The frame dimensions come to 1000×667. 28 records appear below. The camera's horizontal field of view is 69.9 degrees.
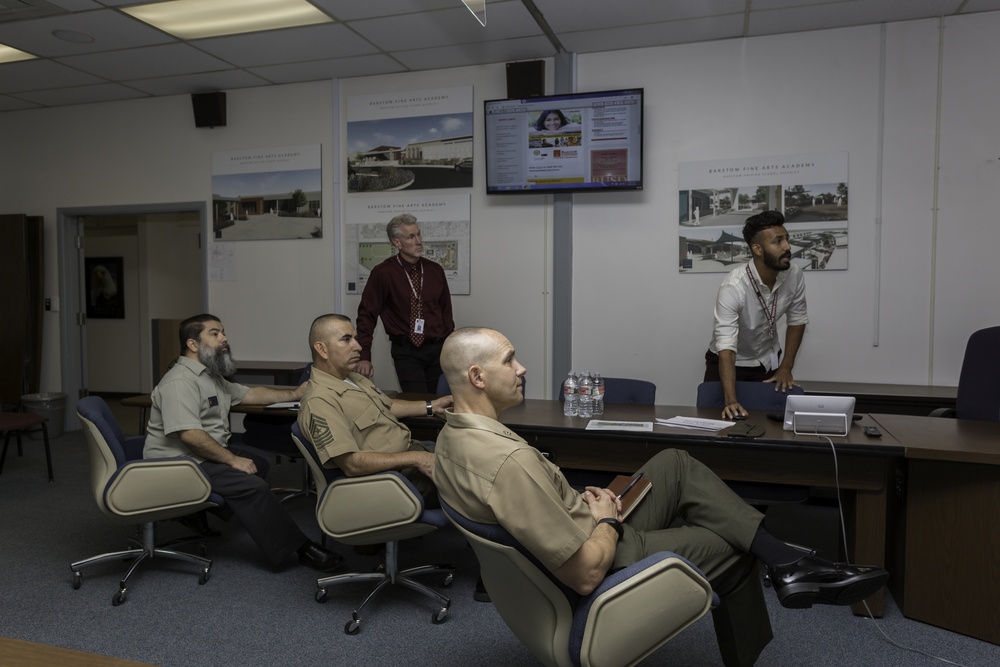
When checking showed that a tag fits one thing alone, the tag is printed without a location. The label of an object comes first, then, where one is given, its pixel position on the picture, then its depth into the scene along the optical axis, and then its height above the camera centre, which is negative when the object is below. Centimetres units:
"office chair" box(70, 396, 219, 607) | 303 -82
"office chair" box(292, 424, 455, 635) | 272 -85
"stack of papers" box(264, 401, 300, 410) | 376 -61
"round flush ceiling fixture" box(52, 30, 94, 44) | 483 +174
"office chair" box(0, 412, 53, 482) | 470 -89
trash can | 646 -106
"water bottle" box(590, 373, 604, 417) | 349 -52
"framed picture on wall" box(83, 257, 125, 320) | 886 +3
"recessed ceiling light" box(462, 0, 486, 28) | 309 +124
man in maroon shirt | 489 -16
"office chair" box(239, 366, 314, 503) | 439 -91
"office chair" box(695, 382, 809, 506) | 315 -58
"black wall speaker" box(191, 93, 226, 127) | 609 +155
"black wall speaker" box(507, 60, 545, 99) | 521 +156
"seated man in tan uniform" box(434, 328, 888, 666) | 176 -63
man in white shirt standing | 362 -10
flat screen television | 507 +108
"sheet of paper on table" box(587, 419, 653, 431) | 305 -58
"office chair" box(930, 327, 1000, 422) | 365 -47
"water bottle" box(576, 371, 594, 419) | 341 -52
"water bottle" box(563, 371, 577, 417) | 347 -53
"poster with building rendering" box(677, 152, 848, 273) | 480 +59
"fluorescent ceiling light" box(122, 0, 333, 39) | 459 +181
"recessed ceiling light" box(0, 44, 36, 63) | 525 +176
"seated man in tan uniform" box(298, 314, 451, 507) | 283 -54
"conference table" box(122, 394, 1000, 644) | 265 -75
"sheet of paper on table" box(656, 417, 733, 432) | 305 -58
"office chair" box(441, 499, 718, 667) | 175 -79
